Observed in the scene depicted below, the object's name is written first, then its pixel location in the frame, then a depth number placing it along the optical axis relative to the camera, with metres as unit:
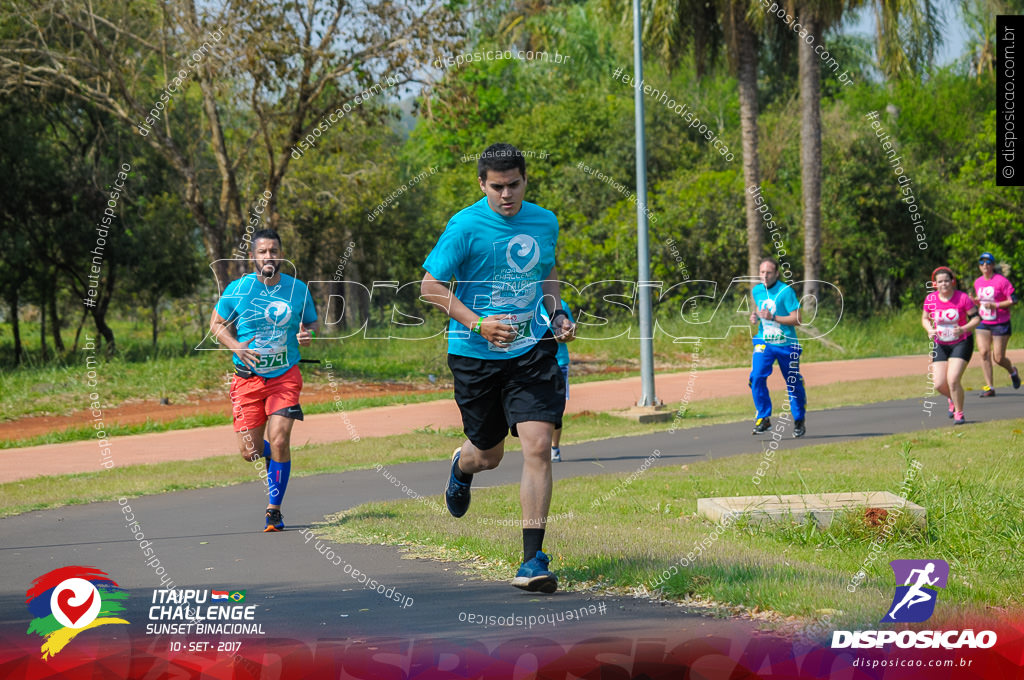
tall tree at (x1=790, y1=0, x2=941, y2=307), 23.95
